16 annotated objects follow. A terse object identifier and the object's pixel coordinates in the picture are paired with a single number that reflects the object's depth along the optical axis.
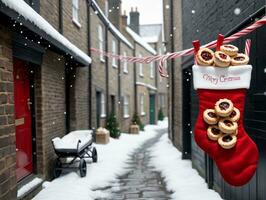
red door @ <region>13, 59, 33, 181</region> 6.67
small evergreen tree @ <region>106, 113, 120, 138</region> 16.77
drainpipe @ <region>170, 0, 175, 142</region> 13.62
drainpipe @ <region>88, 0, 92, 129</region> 13.52
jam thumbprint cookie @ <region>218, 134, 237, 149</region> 3.49
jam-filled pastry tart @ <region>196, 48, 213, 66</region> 3.55
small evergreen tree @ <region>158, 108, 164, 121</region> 33.28
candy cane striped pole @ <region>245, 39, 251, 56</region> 3.64
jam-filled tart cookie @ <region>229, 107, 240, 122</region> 3.51
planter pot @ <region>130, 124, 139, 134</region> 20.92
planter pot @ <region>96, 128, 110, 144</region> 14.30
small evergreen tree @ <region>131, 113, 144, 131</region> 22.19
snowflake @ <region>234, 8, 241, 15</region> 5.23
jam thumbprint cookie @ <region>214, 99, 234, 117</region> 3.47
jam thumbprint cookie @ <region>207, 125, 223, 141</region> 3.56
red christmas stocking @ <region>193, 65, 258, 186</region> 3.59
